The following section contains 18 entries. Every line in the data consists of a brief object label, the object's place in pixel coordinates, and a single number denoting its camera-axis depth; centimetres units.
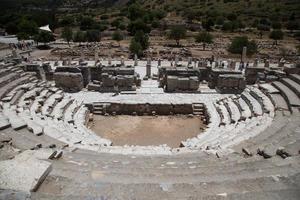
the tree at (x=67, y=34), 3467
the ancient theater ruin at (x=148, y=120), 588
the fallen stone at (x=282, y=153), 799
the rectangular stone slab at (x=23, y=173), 543
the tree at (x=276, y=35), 3699
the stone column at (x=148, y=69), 2014
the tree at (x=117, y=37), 3495
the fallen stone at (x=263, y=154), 822
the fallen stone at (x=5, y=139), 930
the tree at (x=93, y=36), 3597
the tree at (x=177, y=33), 3456
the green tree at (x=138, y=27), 4095
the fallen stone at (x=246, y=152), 878
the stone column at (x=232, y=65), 2138
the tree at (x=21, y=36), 3440
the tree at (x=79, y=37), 3449
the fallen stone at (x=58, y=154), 792
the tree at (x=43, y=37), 3399
